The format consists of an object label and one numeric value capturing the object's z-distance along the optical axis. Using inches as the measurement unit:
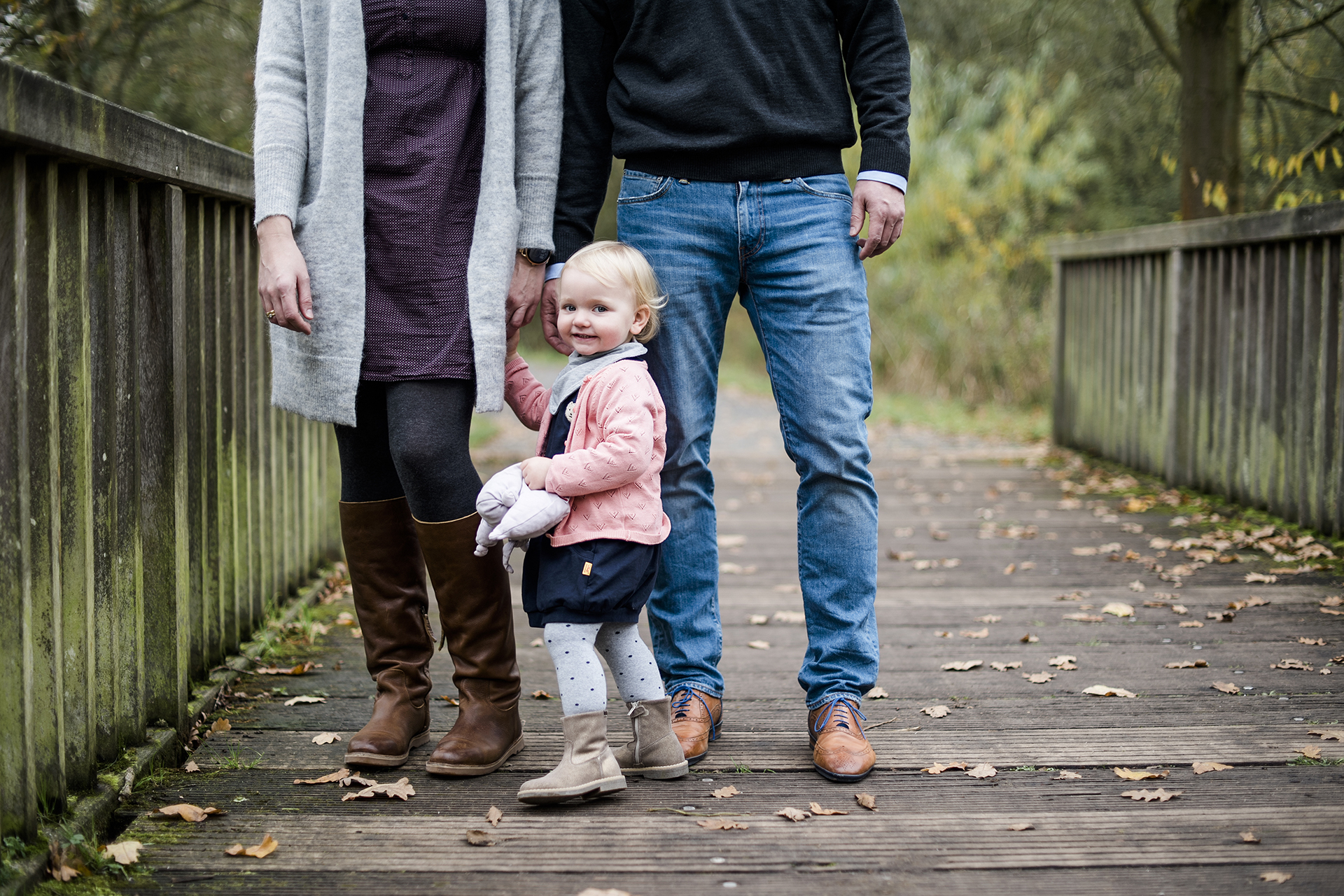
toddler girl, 175.5
